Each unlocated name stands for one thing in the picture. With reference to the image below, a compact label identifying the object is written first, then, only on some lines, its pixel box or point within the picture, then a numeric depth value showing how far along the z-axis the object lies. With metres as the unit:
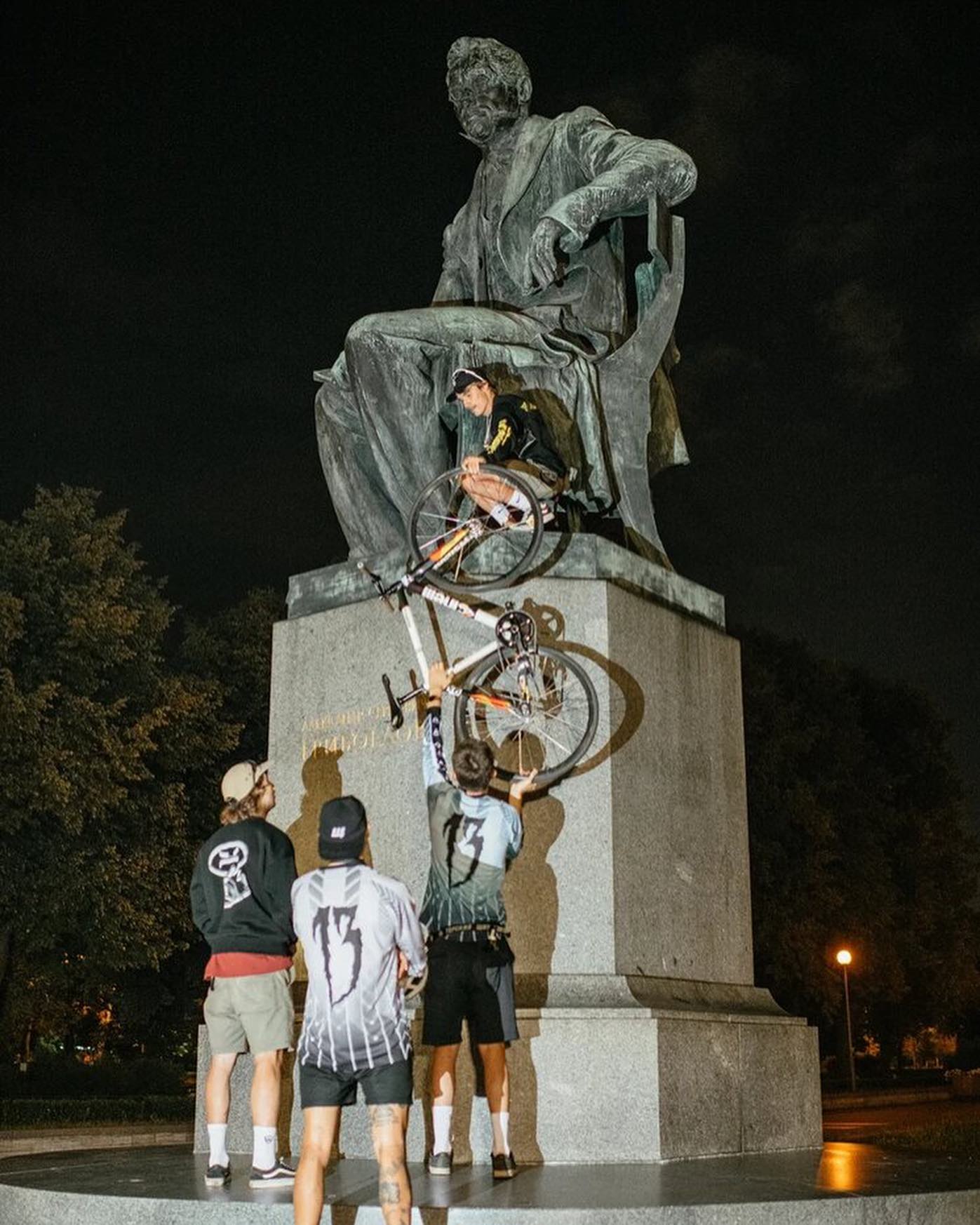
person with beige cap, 7.18
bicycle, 8.91
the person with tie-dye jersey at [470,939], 7.27
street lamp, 41.56
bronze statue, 10.58
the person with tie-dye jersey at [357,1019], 5.72
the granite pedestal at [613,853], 7.95
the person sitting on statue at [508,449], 9.62
